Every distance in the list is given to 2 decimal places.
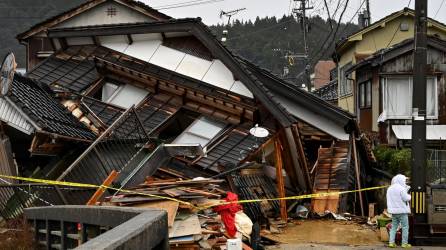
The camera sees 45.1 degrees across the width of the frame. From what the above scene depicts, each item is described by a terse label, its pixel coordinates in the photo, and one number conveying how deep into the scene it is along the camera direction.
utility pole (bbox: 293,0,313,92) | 36.69
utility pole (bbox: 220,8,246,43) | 44.19
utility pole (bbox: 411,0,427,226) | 12.42
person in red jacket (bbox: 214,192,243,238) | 10.20
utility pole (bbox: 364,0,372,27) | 37.78
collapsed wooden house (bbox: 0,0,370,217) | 13.31
